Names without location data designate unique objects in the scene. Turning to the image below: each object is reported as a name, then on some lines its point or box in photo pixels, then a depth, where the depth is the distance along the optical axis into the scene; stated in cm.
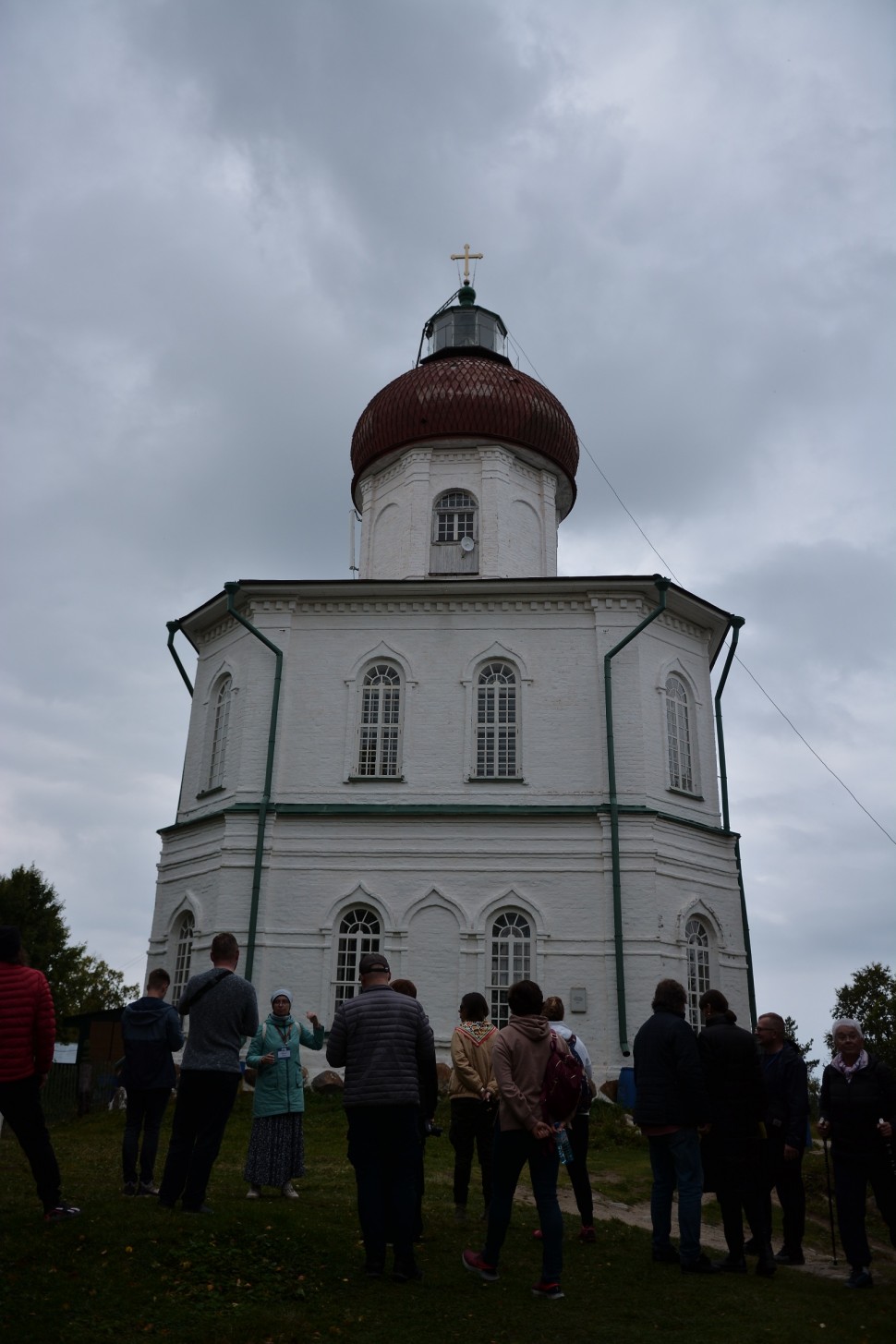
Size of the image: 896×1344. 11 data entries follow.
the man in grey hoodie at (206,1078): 716
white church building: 1777
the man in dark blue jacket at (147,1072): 791
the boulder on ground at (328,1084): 1681
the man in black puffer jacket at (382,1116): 643
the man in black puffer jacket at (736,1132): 738
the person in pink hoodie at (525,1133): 636
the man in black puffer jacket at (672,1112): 711
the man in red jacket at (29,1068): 664
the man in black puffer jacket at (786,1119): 779
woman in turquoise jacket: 852
